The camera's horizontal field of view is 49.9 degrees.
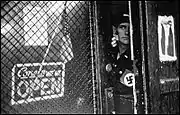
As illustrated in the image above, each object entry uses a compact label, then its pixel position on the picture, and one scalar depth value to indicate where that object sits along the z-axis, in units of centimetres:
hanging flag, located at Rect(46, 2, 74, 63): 177
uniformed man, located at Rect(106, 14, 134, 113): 198
